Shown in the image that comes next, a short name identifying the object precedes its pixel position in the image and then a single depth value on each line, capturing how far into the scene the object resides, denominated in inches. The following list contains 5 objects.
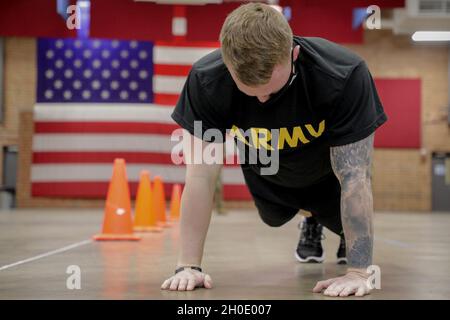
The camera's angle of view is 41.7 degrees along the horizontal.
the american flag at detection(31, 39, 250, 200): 589.9
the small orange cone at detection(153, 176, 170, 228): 326.9
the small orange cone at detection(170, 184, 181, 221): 403.9
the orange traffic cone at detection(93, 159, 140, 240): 211.9
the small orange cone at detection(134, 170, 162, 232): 274.7
